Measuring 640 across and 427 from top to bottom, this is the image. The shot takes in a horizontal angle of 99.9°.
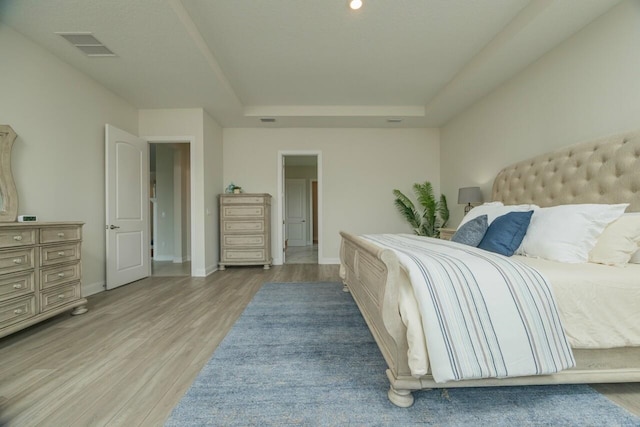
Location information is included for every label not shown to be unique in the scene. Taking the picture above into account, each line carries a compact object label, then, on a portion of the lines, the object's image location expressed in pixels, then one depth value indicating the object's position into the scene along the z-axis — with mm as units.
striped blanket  1153
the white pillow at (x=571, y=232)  1703
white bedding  1261
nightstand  3594
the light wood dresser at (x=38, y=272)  1939
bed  1246
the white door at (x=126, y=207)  3381
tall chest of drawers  4605
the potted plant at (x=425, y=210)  4801
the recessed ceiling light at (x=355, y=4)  2209
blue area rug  1185
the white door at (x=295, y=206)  8367
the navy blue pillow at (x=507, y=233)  1958
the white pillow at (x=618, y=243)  1581
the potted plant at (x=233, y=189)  4789
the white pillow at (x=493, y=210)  2379
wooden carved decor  2225
